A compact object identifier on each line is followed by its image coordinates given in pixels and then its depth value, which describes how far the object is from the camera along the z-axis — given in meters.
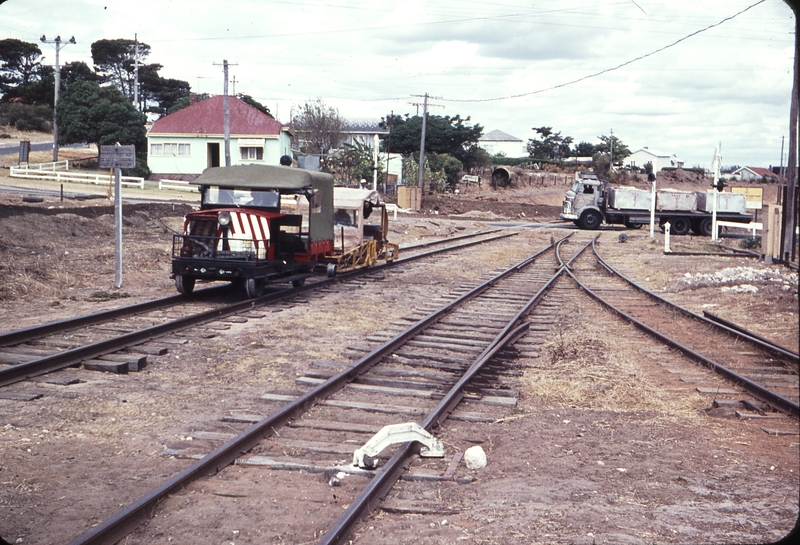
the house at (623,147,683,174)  114.44
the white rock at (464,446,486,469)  6.02
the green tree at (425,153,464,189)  71.88
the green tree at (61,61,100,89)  65.88
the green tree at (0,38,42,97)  63.19
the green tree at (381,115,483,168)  80.62
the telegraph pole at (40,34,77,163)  45.44
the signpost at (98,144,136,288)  13.88
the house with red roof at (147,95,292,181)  57.47
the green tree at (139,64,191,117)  81.38
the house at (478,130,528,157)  138.12
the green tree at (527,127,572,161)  108.44
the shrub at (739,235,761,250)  28.59
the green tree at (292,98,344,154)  63.41
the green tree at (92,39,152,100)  74.44
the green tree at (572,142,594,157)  105.75
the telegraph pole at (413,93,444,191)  57.97
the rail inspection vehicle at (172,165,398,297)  13.74
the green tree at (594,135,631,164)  100.94
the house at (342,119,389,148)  86.32
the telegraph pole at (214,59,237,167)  39.69
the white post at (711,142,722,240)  28.72
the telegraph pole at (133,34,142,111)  60.12
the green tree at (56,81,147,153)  51.41
